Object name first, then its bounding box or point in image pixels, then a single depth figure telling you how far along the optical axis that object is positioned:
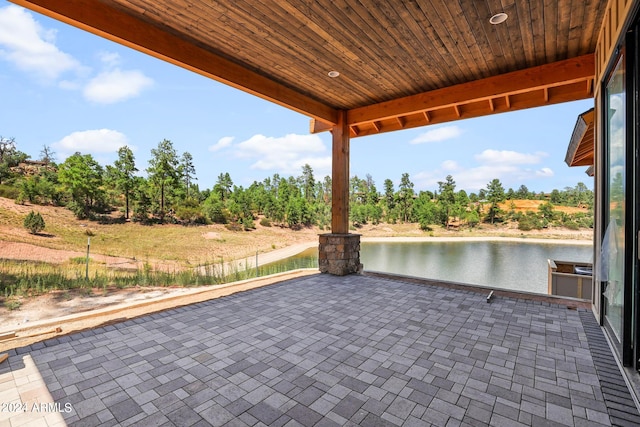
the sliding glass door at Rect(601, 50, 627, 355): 2.06
